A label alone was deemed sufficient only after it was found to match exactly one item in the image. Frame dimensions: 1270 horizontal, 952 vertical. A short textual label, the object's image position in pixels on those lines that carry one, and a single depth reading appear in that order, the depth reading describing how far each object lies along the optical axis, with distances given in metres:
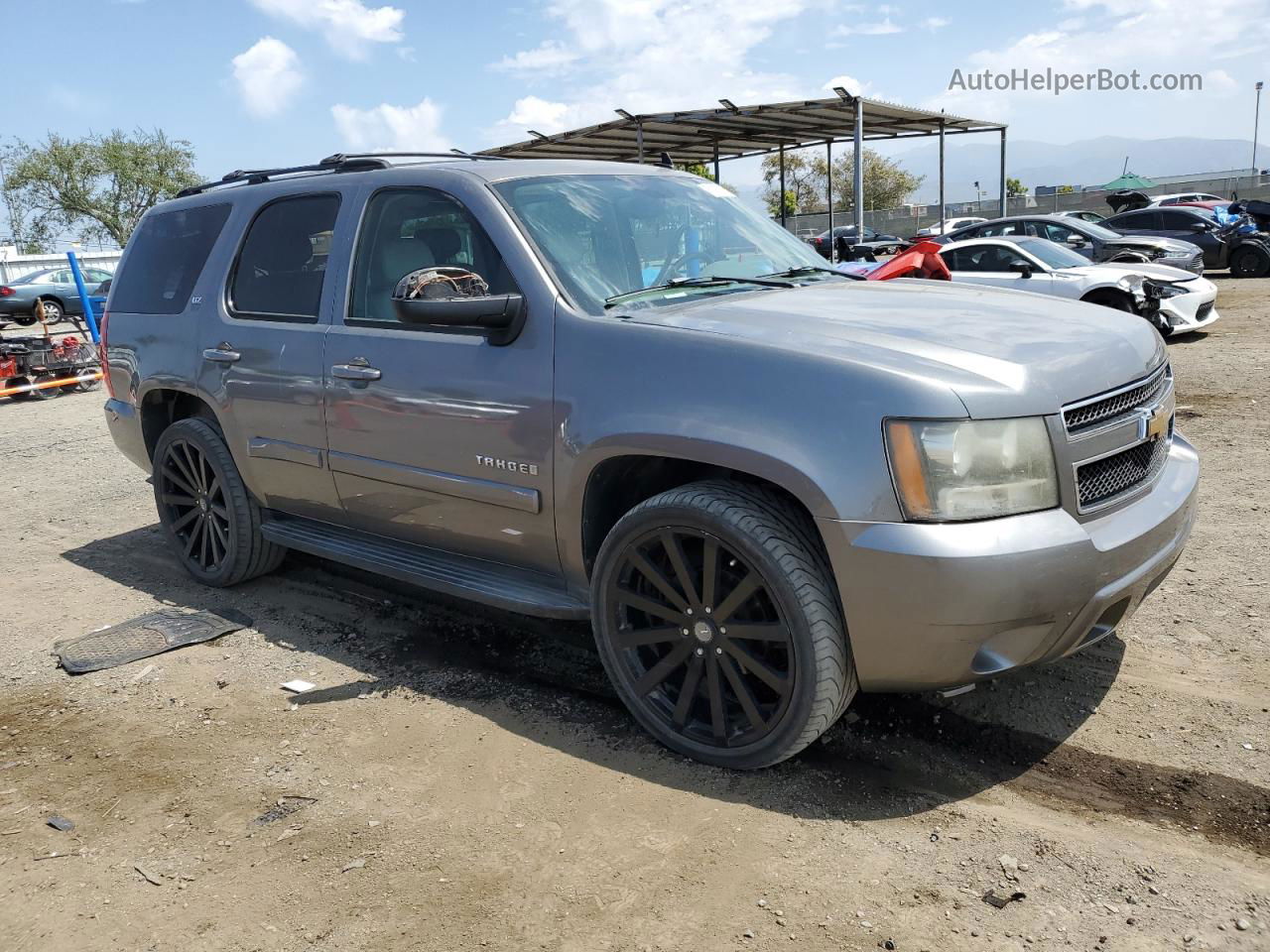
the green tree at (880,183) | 71.88
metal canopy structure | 19.42
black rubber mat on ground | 4.41
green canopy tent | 48.44
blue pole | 15.91
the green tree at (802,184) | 71.91
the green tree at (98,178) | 56.38
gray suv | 2.70
